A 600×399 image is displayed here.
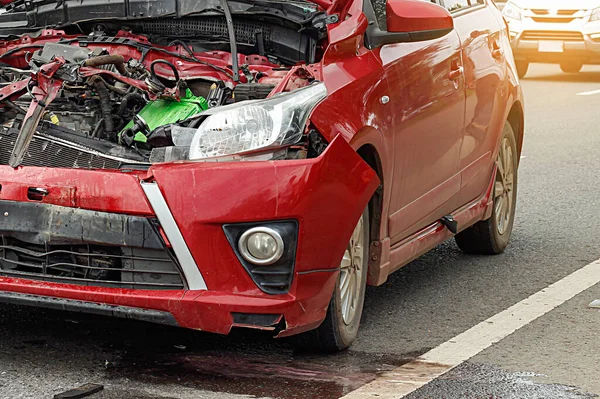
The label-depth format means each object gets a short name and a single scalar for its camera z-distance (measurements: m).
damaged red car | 5.73
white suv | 23.81
